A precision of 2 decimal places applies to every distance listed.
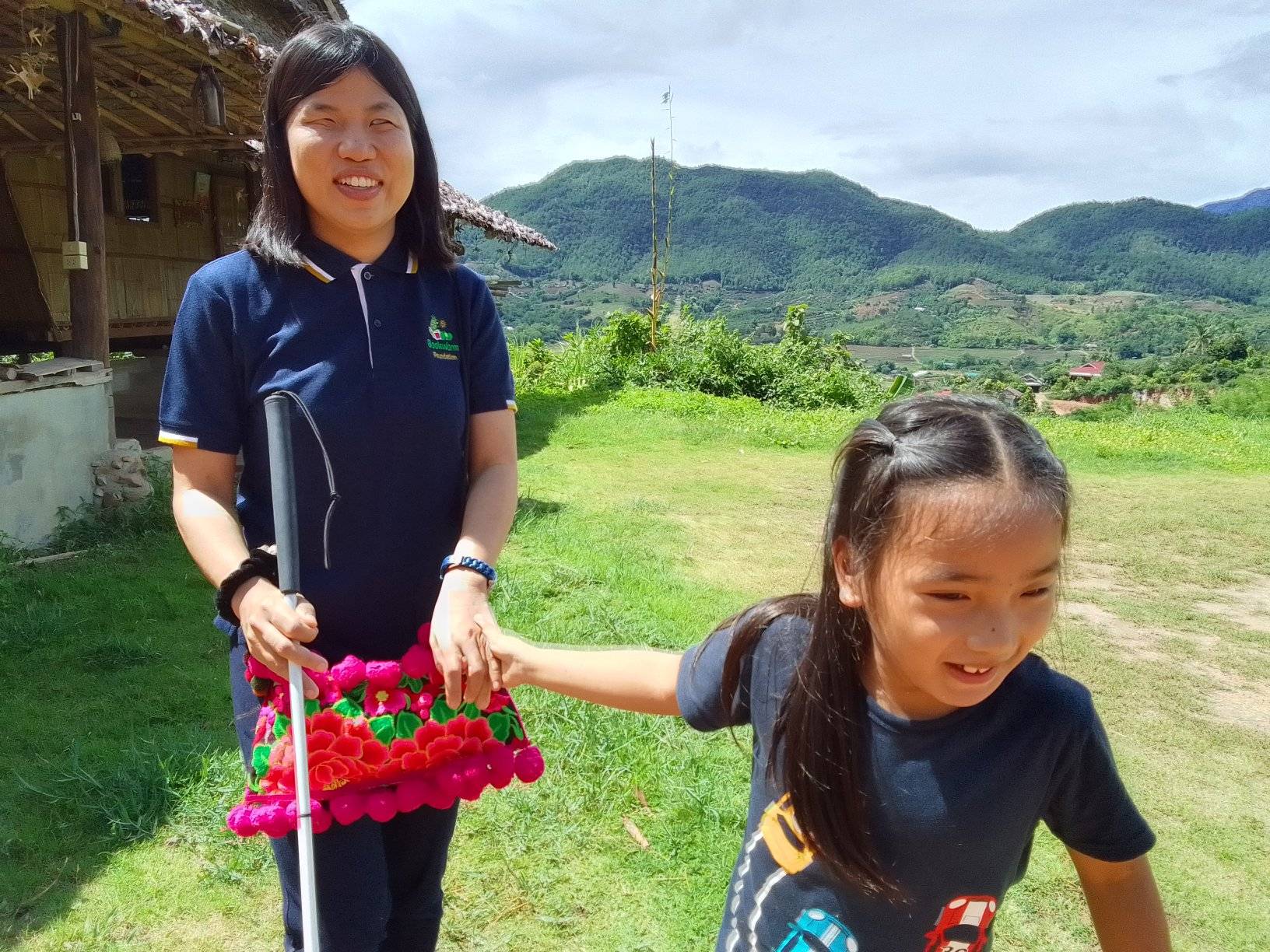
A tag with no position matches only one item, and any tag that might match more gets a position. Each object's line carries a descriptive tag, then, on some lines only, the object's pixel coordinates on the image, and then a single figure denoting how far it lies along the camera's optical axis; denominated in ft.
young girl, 3.69
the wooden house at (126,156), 17.99
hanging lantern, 19.16
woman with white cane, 4.50
